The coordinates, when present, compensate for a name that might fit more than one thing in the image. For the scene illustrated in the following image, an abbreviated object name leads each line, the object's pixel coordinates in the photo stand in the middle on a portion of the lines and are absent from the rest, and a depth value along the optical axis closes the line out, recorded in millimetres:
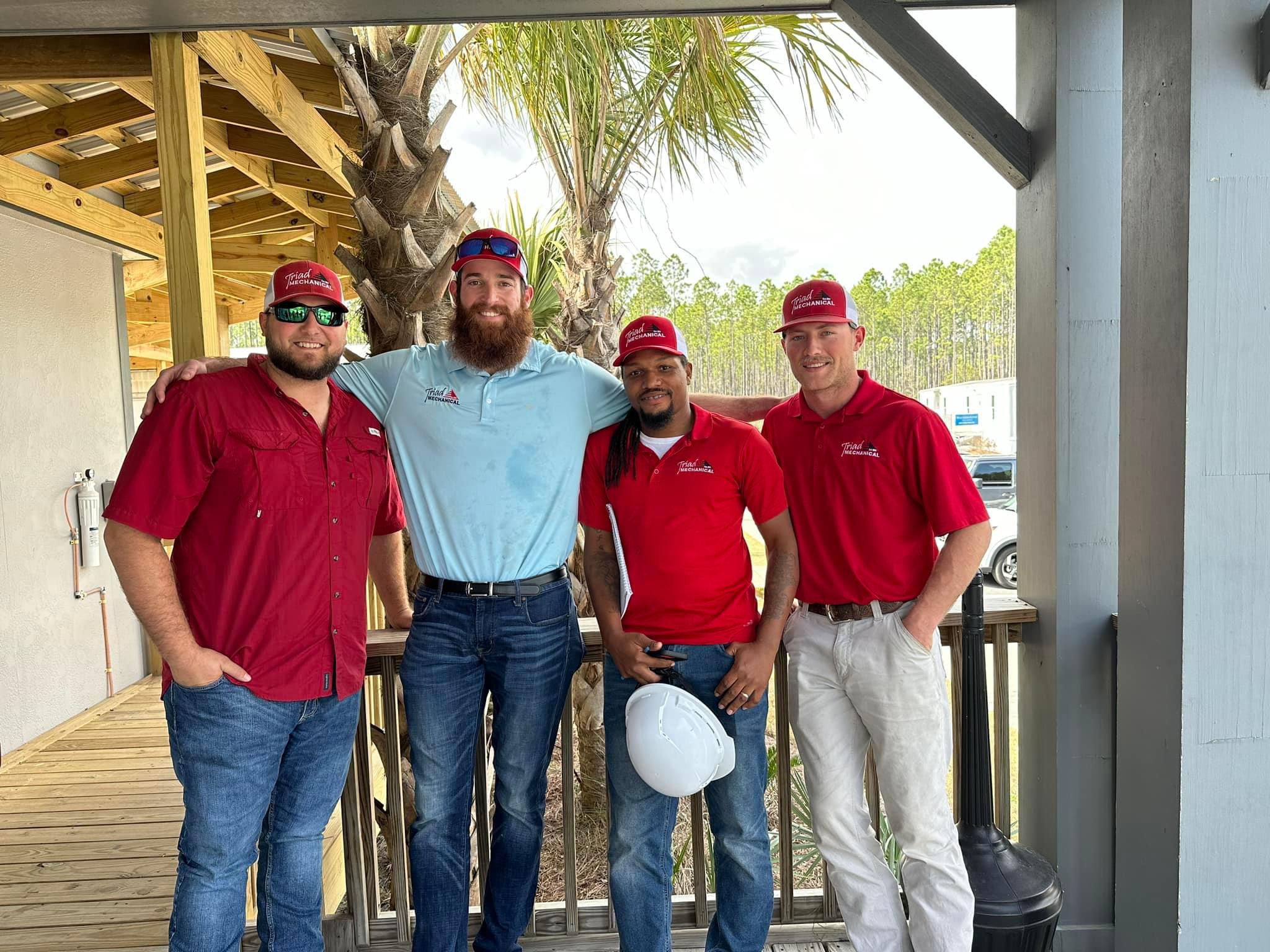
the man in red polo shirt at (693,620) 2281
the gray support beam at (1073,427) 2602
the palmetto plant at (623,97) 4723
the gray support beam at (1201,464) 1868
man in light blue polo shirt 2279
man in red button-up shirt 1991
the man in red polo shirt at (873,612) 2229
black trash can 2281
